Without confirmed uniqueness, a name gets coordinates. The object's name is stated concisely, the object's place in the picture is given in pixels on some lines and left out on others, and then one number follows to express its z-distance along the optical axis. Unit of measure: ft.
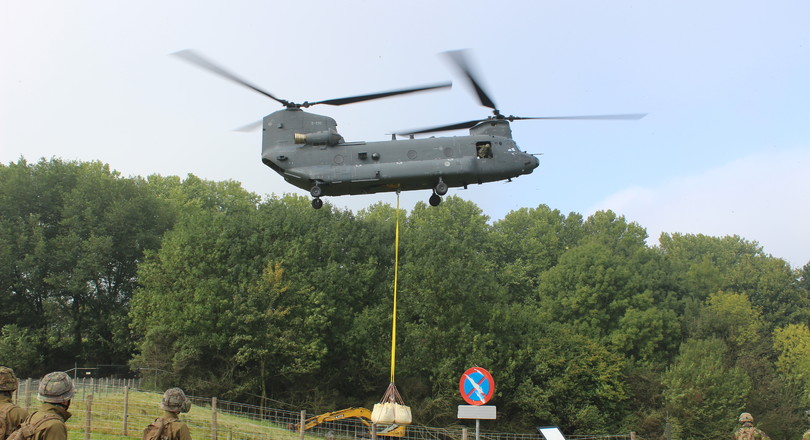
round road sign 39.04
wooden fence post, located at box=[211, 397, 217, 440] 57.35
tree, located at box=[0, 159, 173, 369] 138.72
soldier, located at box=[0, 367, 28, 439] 21.77
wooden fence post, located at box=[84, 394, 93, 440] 55.98
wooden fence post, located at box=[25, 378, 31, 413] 62.62
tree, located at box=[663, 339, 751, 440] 133.08
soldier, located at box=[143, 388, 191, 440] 22.89
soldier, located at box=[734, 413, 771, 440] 37.86
